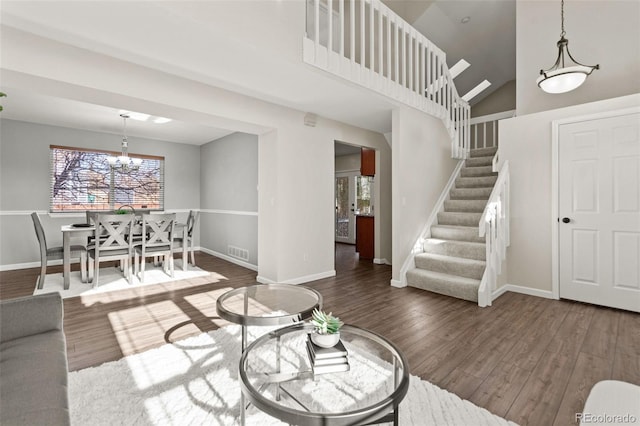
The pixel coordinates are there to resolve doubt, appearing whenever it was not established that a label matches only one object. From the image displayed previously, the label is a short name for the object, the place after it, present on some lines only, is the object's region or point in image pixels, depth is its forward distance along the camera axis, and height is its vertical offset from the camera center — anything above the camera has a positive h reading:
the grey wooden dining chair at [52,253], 3.93 -0.57
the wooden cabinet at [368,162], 5.78 +0.98
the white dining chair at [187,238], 5.04 -0.46
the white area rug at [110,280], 3.87 -0.99
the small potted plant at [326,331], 1.36 -0.55
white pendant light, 3.36 +1.55
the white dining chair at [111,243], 4.04 -0.43
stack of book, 1.32 -0.66
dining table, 3.95 -0.35
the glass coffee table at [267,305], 1.70 -0.62
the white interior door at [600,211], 3.21 +0.00
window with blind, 5.62 +0.62
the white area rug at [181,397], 1.57 -1.07
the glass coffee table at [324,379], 1.03 -0.71
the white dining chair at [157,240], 4.47 -0.43
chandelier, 5.13 +0.97
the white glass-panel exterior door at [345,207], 8.49 +0.14
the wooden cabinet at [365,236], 6.16 -0.51
